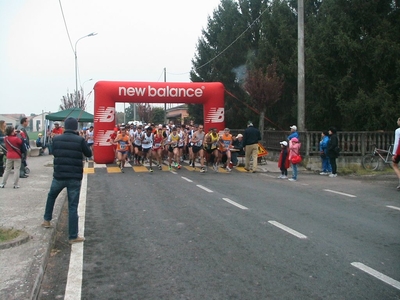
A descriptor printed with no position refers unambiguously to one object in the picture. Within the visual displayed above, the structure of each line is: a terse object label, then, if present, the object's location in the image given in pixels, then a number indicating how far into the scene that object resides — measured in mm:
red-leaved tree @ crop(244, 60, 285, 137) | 21703
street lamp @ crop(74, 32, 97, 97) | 41550
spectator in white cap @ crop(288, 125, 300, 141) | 15386
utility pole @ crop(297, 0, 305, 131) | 18906
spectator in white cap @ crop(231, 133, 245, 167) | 19797
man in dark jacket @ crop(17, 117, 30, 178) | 14105
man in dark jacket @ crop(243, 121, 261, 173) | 17312
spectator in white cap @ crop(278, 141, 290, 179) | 15636
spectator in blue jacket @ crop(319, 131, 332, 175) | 17078
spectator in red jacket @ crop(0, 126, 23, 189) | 12023
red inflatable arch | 19438
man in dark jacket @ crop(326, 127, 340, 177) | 16188
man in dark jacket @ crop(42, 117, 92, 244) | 6836
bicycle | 17891
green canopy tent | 28159
